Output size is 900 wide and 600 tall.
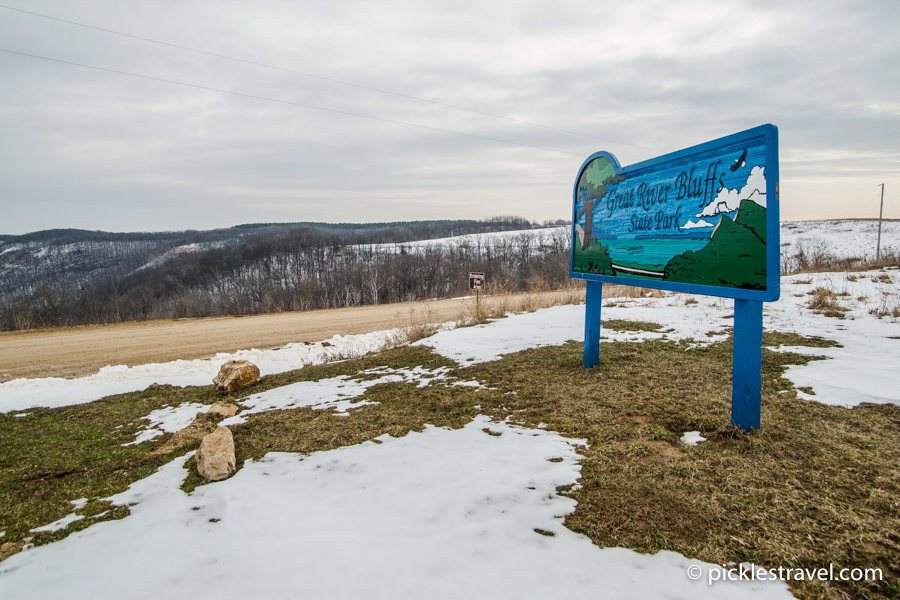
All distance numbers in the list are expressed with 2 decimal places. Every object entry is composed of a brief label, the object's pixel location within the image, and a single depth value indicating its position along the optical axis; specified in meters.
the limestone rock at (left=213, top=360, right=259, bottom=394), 6.17
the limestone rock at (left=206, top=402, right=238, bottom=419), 4.89
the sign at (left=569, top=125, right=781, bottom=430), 3.04
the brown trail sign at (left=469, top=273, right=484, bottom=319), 11.64
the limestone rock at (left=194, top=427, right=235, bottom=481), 3.18
